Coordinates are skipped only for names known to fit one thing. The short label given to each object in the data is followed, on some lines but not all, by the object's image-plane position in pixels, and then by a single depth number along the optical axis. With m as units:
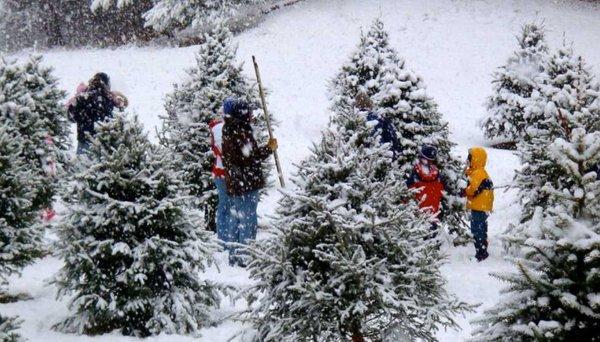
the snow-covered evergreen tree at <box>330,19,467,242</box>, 17.52
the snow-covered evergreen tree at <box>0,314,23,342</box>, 7.49
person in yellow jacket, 16.77
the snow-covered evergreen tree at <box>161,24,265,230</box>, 18.31
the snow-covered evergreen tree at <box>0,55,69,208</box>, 17.09
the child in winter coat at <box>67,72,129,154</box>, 18.36
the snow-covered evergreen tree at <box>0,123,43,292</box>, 10.82
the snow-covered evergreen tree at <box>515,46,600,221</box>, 14.23
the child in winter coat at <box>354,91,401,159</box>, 16.16
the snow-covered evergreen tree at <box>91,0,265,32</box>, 52.00
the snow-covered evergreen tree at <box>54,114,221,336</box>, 10.48
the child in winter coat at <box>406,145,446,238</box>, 16.48
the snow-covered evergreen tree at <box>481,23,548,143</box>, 32.12
